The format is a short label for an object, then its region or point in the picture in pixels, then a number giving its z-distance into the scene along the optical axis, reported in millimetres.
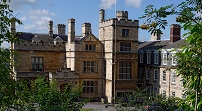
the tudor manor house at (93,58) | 29656
